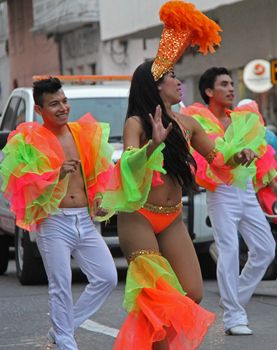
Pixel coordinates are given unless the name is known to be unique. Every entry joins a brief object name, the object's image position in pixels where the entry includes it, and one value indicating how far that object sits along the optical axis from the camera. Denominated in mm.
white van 21101
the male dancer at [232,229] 15123
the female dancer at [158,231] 10917
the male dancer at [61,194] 13222
